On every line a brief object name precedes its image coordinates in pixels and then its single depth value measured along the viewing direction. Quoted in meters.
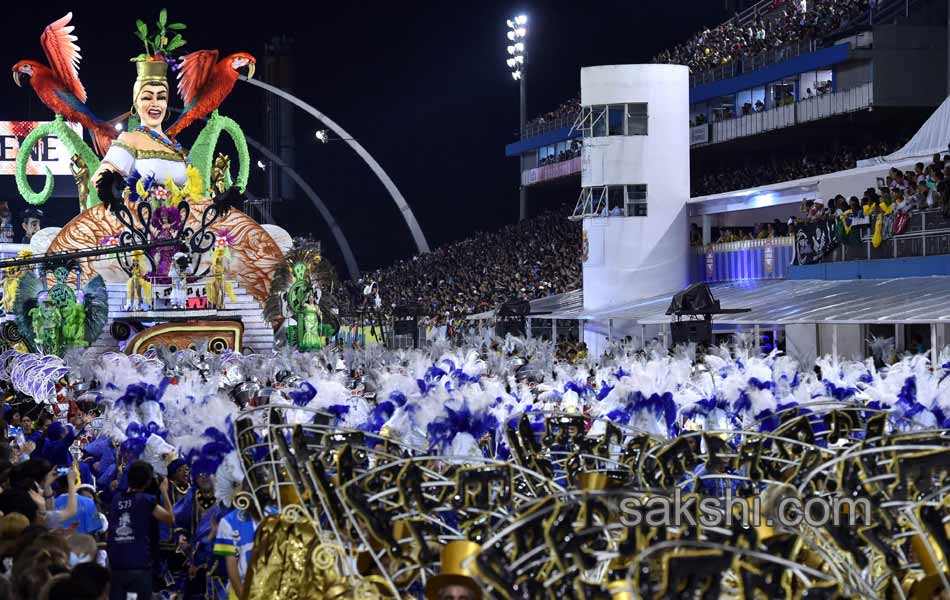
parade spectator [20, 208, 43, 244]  60.44
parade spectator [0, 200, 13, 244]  59.16
